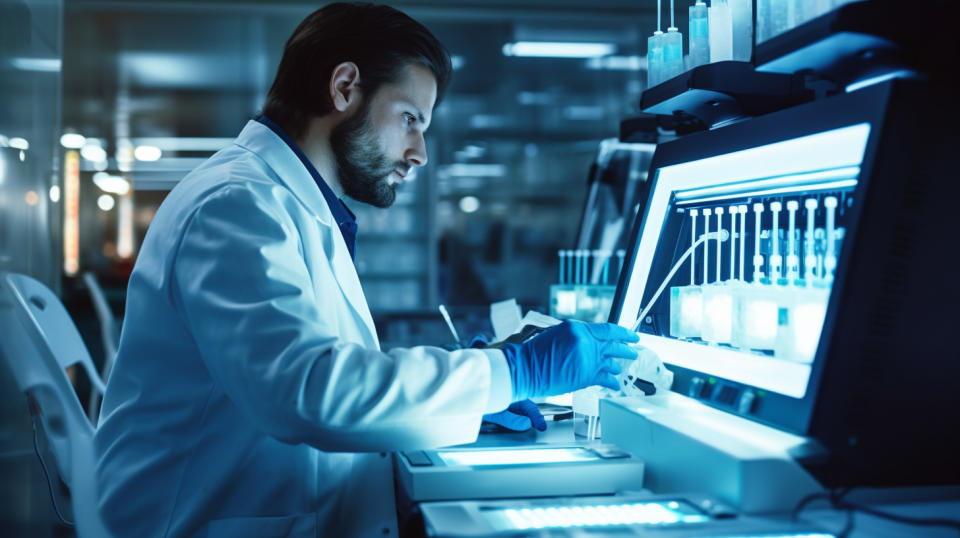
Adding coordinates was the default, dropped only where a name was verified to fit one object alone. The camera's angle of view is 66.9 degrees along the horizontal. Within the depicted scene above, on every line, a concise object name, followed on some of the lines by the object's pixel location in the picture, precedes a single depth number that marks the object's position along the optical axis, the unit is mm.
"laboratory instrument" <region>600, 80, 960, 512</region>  818
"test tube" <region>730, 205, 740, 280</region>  1182
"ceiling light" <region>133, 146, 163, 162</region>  7586
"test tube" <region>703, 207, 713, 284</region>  1243
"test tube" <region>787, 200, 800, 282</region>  1039
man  948
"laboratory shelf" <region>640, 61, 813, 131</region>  1166
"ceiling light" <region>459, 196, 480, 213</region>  7535
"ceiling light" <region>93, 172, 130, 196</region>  7527
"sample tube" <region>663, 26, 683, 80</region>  1414
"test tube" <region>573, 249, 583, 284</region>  2271
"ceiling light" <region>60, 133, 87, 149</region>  6891
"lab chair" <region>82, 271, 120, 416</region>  3456
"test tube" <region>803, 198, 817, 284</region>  991
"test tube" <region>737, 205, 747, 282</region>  1146
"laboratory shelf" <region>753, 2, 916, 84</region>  839
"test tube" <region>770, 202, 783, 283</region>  1065
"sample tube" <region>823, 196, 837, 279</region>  953
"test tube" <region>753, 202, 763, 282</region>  1105
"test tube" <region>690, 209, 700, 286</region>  1277
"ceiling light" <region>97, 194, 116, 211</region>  7645
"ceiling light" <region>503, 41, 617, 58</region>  5707
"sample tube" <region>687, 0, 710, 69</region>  1344
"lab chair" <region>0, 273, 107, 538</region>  1365
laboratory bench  763
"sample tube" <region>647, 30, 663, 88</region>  1429
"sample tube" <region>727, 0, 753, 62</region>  1243
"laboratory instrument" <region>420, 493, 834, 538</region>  764
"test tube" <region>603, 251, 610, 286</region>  2245
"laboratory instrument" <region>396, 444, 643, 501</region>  952
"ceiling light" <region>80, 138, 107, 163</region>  7227
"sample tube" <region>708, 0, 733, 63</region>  1283
